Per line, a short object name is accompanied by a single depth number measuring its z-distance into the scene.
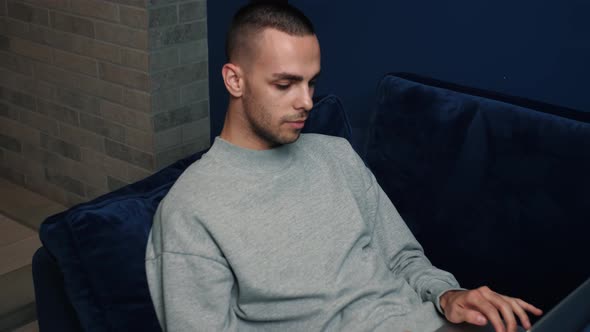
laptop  1.29
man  1.42
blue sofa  1.46
